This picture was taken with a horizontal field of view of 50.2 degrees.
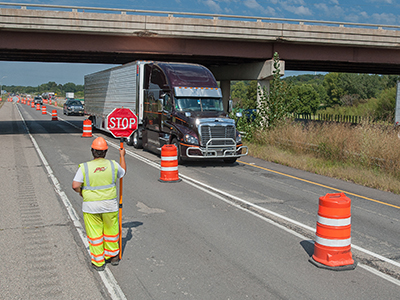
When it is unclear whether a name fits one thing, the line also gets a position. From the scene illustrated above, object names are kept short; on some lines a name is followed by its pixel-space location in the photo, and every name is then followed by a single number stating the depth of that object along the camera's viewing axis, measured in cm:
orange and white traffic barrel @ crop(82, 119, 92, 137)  2461
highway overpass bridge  2345
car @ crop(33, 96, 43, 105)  8644
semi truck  1466
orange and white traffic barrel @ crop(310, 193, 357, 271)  588
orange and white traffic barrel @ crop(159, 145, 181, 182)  1171
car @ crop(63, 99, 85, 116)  4856
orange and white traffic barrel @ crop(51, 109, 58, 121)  3888
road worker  544
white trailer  1908
